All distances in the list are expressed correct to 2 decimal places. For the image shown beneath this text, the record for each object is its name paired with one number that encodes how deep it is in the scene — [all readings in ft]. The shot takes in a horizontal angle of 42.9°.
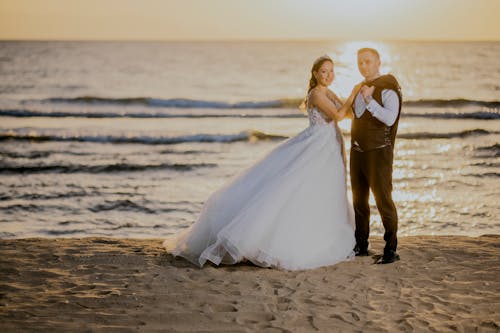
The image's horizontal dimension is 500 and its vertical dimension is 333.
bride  19.65
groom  19.56
